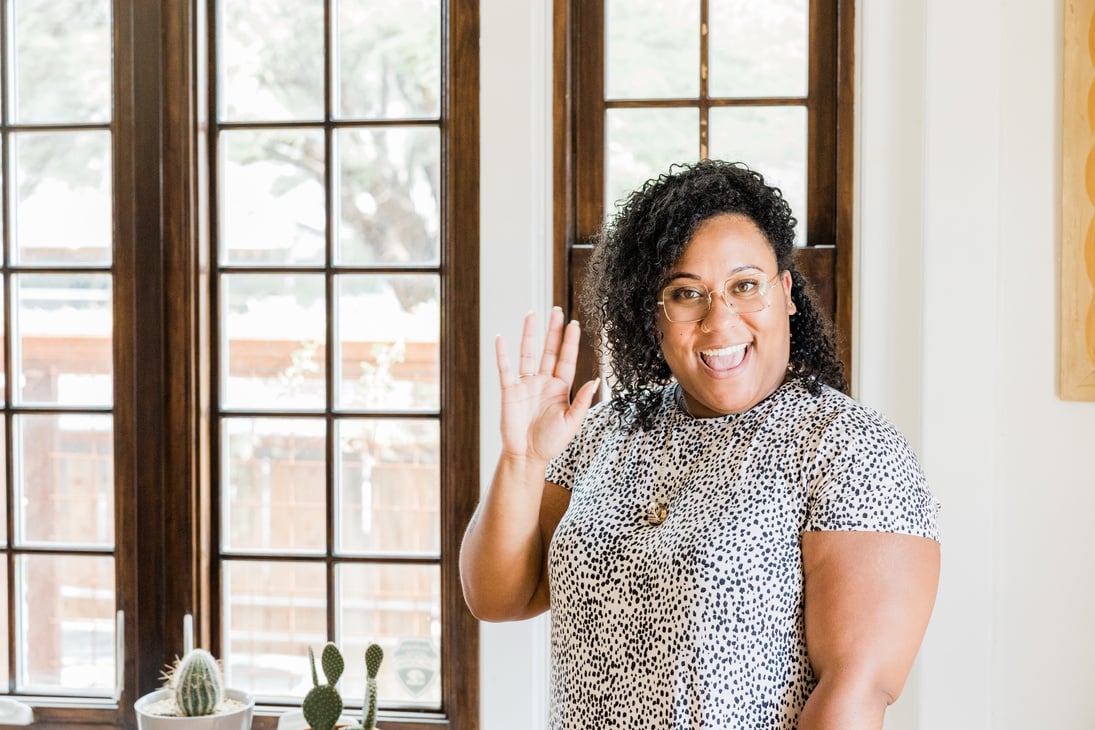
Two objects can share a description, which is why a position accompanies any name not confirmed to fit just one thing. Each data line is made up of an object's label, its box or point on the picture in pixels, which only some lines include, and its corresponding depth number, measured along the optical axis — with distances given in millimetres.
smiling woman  1337
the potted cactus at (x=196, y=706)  2254
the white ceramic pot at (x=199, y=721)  2246
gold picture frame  2232
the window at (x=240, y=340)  2621
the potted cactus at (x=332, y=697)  1989
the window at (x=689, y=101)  2473
